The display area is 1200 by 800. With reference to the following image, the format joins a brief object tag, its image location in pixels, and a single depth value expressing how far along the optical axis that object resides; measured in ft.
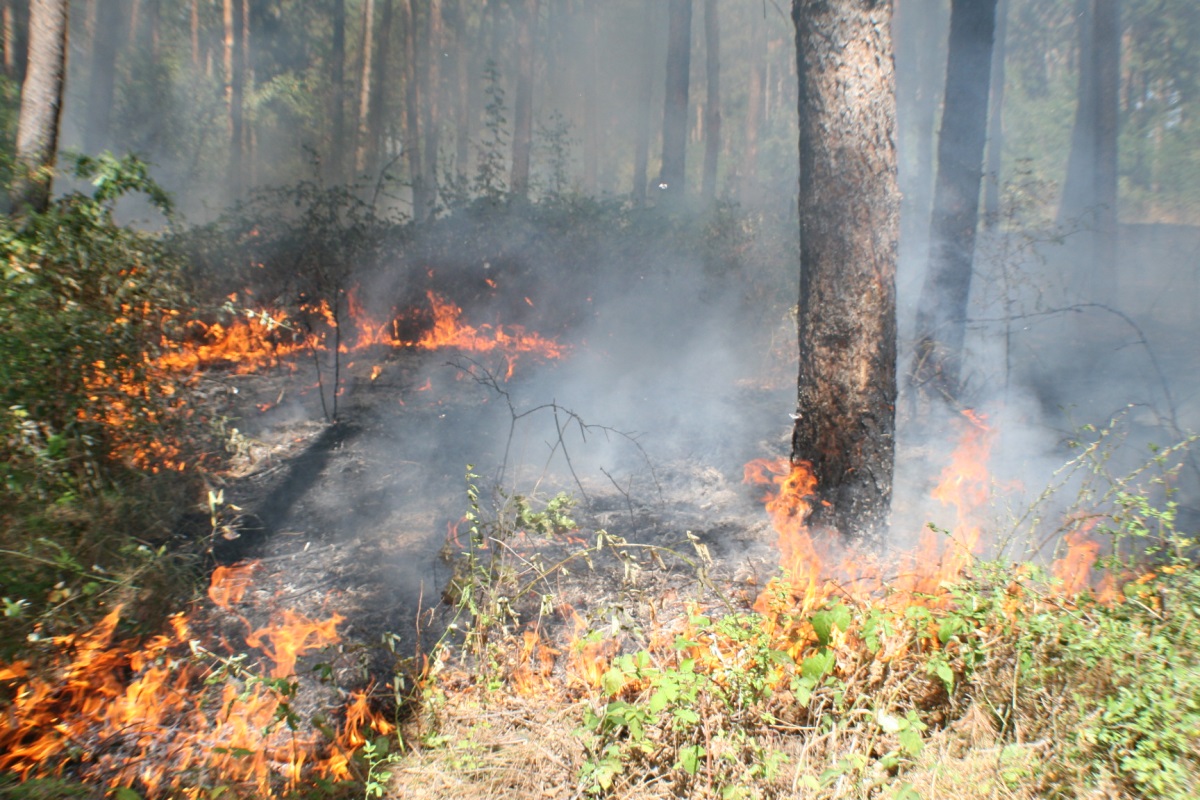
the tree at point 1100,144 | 35.60
